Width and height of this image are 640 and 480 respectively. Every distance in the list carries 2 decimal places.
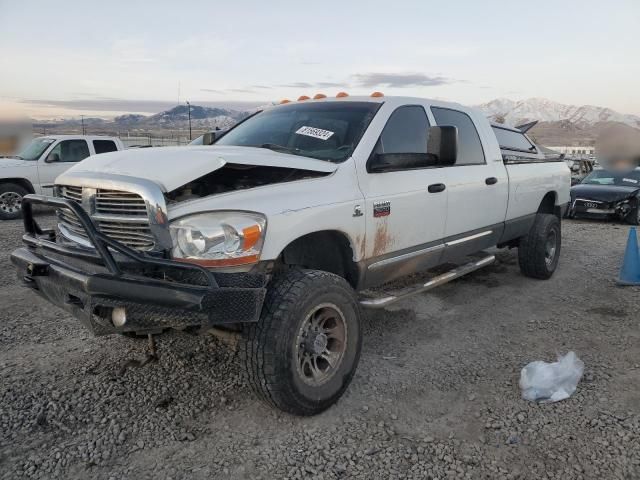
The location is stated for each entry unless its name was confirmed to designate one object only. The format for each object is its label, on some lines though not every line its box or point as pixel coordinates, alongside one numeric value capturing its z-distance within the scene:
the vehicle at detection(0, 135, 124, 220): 10.83
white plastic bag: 3.36
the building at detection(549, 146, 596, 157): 24.36
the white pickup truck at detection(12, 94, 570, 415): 2.66
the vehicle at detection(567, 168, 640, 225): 11.45
